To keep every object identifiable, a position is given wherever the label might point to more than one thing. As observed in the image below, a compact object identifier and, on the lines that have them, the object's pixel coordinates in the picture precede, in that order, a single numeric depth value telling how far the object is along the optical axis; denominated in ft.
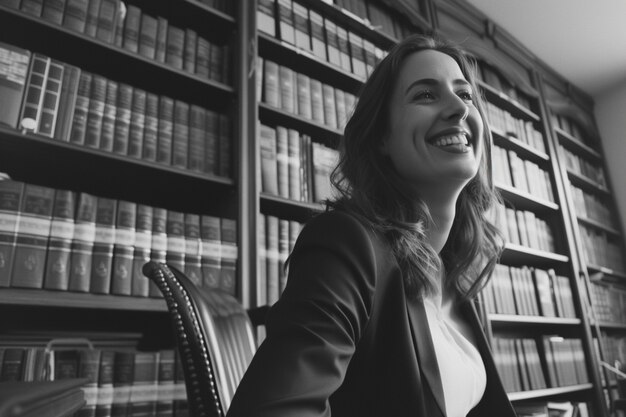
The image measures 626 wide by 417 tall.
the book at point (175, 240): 4.18
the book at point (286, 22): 5.74
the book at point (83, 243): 3.67
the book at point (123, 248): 3.85
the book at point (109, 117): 4.16
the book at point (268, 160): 5.05
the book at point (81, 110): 4.01
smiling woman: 1.33
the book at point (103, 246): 3.75
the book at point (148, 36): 4.66
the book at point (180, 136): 4.57
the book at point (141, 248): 3.93
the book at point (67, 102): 3.93
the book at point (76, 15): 4.21
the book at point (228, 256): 4.44
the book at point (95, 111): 4.09
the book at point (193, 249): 4.25
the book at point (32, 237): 3.45
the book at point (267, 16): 5.59
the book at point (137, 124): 4.32
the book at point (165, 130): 4.48
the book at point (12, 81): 3.69
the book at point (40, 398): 1.37
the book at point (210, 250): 4.34
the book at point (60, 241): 3.57
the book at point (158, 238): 4.10
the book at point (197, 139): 4.68
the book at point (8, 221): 3.39
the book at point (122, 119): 4.24
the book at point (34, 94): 3.78
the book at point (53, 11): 4.09
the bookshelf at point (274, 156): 4.27
